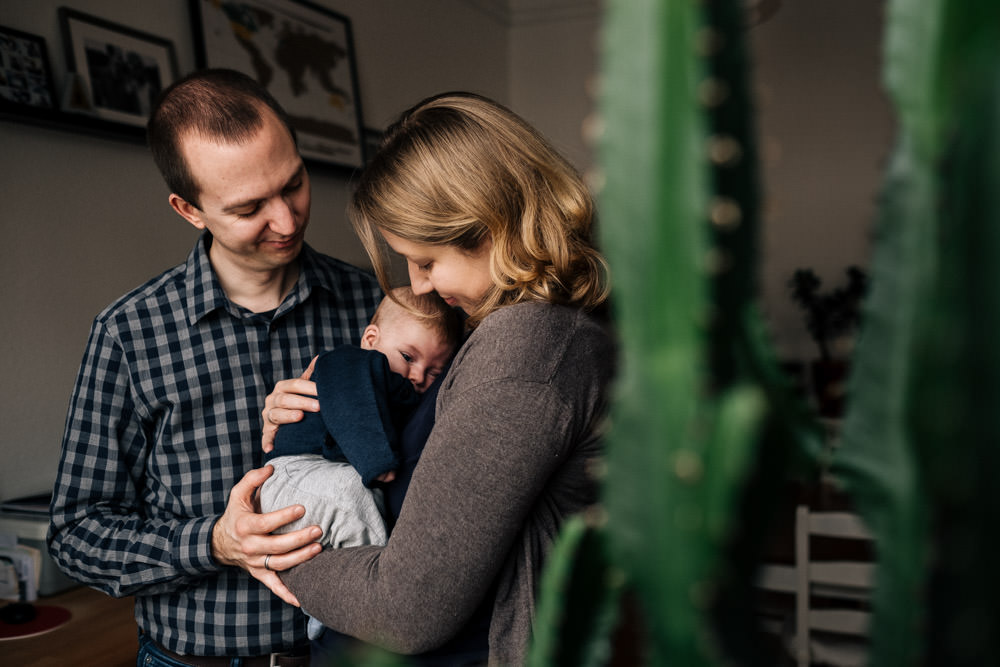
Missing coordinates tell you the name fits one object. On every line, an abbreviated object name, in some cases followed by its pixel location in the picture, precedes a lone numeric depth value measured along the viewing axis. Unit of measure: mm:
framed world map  2738
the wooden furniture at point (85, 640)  1540
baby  1224
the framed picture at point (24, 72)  1959
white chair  2422
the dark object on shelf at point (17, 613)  1679
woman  888
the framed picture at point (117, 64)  2172
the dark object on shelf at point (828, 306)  3959
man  1402
